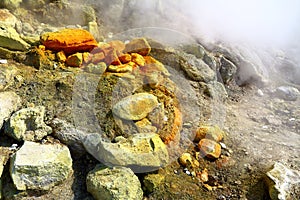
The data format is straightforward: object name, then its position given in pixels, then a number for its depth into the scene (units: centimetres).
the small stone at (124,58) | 314
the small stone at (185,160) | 269
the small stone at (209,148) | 281
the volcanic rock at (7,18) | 329
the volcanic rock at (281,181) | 248
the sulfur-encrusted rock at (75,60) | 302
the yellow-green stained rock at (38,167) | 228
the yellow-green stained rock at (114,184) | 230
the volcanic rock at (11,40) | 299
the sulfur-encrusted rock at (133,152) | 243
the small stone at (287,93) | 425
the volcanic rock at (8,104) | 254
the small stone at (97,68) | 301
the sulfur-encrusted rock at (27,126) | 249
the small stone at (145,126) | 276
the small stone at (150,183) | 247
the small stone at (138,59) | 321
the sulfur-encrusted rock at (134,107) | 274
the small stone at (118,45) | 318
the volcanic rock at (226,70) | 418
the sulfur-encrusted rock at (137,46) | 327
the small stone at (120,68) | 304
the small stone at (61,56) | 304
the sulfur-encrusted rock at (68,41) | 304
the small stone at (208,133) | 296
